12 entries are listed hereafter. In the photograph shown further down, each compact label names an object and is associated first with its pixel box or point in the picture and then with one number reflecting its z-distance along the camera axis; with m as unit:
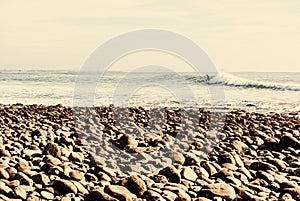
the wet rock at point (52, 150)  6.38
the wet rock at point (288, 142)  7.55
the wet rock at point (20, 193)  4.37
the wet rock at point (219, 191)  4.66
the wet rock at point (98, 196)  4.34
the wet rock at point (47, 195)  4.45
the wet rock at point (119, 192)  4.39
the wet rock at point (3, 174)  4.91
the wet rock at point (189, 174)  5.30
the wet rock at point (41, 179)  4.87
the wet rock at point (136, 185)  4.61
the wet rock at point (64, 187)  4.62
